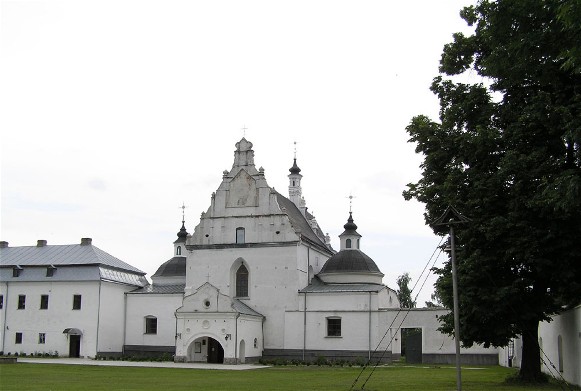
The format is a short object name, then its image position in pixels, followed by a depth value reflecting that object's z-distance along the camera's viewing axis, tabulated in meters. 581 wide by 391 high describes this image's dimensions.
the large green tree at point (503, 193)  22.53
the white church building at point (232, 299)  47.81
